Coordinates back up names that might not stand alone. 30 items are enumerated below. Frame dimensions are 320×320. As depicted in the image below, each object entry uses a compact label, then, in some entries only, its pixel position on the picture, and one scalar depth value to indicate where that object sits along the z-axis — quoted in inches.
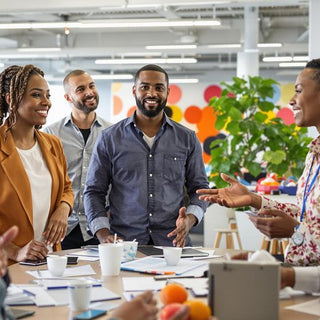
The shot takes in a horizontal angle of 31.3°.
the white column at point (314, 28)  268.5
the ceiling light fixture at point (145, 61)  625.9
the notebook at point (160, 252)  115.6
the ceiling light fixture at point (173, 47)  553.3
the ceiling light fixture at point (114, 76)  707.4
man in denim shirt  137.3
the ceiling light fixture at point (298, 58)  627.5
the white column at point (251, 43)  505.0
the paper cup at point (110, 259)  98.0
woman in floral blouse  101.1
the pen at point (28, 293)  84.0
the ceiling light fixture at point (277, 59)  594.9
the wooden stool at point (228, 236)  287.0
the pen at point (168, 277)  95.2
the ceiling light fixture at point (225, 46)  548.1
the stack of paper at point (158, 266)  100.2
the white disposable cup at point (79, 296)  76.6
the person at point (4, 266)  67.3
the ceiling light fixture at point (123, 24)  417.1
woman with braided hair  116.6
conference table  75.6
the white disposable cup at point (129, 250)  110.4
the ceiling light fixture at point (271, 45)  546.8
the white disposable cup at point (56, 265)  96.3
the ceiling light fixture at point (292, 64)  666.5
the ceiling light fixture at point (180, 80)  697.0
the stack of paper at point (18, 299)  80.0
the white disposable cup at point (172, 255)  104.4
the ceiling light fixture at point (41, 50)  576.7
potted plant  291.1
